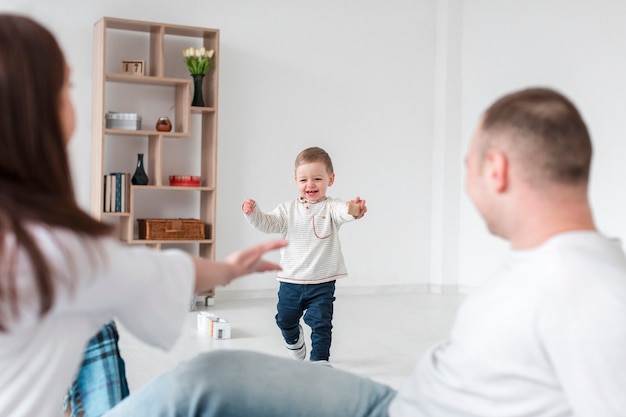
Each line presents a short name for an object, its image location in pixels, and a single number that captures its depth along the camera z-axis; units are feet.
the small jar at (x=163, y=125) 17.08
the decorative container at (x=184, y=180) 17.25
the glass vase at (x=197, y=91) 17.16
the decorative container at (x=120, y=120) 16.83
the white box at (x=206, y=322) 13.52
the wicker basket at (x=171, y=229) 16.78
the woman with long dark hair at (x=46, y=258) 3.03
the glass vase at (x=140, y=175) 16.92
